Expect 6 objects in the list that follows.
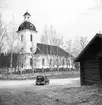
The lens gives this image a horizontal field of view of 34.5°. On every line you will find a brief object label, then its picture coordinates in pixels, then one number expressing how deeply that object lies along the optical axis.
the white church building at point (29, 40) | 58.38
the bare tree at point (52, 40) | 51.06
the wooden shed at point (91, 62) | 15.55
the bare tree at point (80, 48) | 64.41
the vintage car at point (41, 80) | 23.97
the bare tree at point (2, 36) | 36.15
